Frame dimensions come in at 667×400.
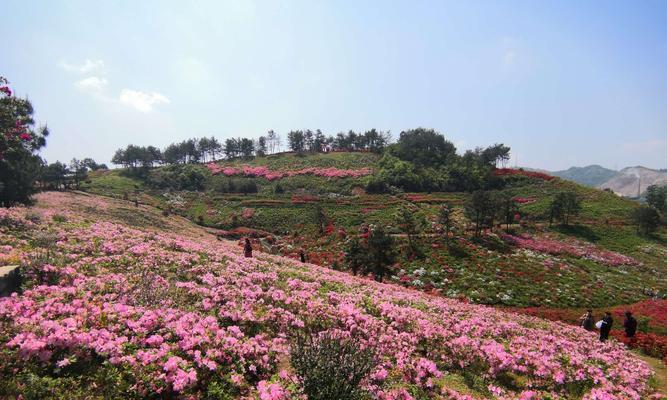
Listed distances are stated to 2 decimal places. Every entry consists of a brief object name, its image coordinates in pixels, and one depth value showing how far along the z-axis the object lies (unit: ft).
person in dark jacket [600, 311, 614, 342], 54.70
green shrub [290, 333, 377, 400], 18.99
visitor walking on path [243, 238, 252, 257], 73.98
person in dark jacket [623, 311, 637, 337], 60.08
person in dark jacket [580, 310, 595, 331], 62.80
